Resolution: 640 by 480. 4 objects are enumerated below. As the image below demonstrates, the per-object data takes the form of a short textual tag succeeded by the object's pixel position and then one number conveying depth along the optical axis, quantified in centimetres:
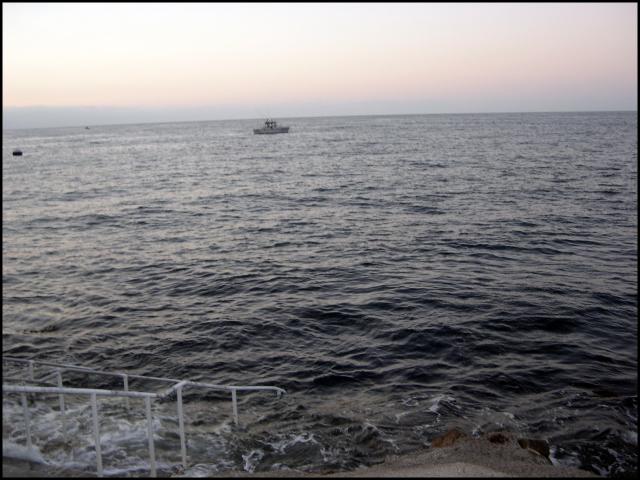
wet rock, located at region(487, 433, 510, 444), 803
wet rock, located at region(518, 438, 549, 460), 822
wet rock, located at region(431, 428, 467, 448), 817
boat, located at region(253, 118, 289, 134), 12236
